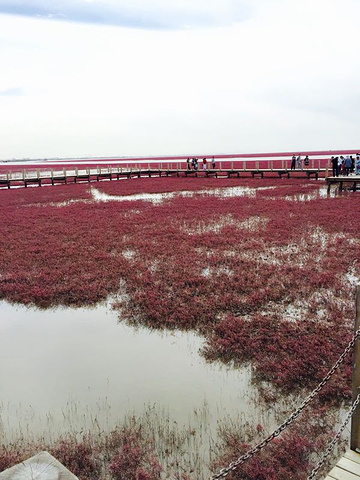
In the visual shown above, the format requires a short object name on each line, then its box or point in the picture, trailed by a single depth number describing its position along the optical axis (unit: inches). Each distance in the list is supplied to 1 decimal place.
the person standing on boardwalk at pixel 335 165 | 1383.7
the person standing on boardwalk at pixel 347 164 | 1418.3
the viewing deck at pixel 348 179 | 1160.2
